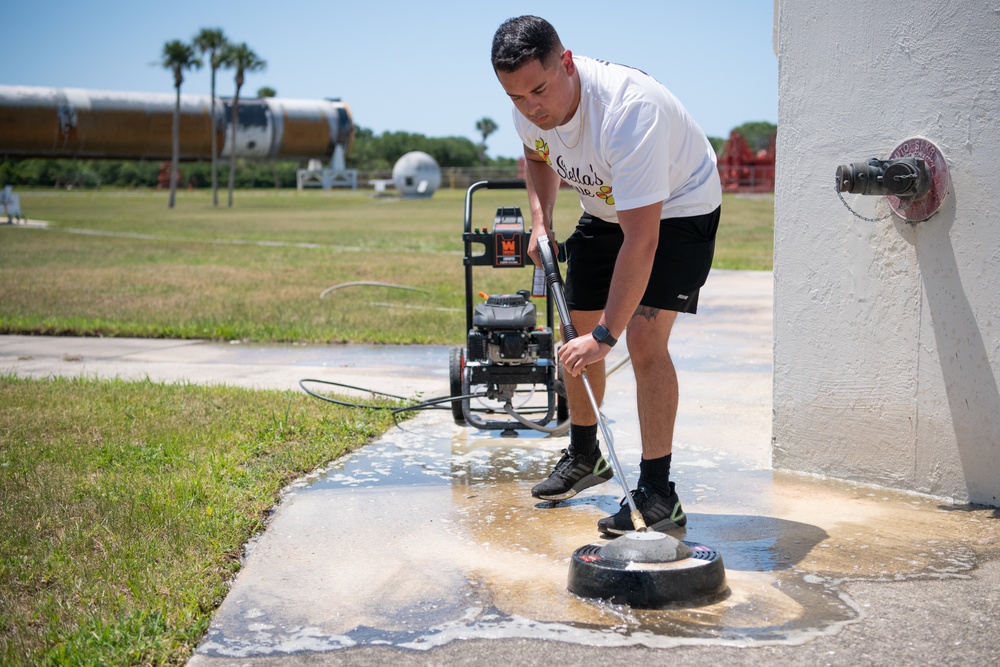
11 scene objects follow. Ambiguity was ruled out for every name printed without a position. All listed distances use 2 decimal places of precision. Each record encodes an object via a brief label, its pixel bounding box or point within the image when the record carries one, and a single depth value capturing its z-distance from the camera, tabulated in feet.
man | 10.61
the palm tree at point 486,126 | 368.27
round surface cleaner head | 9.53
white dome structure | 189.26
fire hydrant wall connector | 12.33
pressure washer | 15.84
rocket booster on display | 202.90
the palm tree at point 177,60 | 175.11
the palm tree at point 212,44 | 176.17
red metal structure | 174.50
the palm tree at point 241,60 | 181.37
